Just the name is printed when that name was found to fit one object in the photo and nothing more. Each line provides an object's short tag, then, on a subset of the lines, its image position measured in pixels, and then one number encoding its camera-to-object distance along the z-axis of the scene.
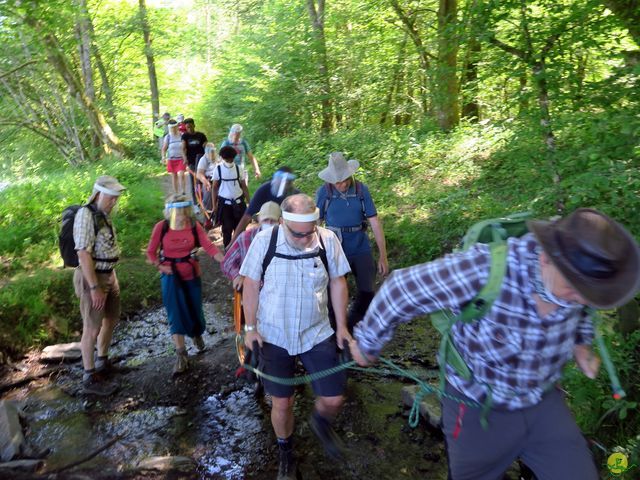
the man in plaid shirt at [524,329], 1.74
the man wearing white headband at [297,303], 3.27
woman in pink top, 4.97
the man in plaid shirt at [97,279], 4.61
